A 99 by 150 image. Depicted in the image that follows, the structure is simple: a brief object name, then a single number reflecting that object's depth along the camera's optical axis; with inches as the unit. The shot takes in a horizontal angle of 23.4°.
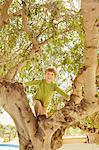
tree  82.7
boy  99.2
